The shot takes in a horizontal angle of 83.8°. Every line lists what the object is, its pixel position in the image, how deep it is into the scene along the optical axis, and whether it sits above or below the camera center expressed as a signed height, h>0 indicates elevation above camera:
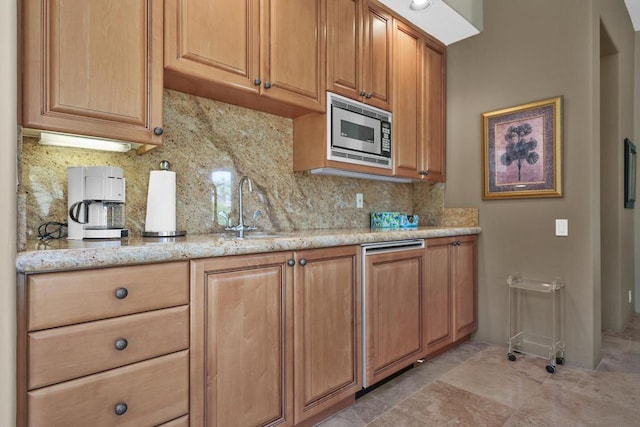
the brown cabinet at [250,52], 1.61 +0.84
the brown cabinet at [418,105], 2.72 +0.91
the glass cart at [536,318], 2.54 -0.77
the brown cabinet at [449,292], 2.46 -0.57
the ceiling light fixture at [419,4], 2.42 +1.46
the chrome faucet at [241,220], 2.08 -0.02
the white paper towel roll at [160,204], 1.74 +0.06
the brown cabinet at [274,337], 1.35 -0.53
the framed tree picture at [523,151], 2.56 +0.49
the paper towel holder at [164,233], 1.71 -0.08
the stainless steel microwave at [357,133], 2.27 +0.56
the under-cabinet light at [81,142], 1.45 +0.32
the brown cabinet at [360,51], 2.25 +1.11
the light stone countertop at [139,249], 1.01 -0.12
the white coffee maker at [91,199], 1.48 +0.07
